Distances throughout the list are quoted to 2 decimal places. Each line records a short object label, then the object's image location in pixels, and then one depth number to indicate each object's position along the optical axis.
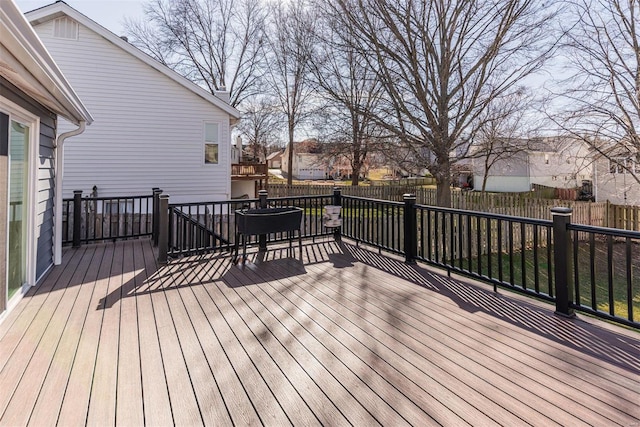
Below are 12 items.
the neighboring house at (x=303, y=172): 39.53
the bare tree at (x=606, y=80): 6.98
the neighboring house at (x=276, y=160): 50.31
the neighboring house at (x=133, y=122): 8.88
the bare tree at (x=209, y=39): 17.02
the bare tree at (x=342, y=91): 8.66
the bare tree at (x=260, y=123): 20.55
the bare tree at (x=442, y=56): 7.80
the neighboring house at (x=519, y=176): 23.38
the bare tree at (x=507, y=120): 8.61
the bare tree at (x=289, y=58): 10.16
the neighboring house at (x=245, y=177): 15.02
